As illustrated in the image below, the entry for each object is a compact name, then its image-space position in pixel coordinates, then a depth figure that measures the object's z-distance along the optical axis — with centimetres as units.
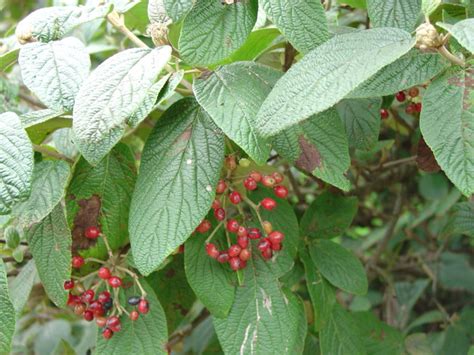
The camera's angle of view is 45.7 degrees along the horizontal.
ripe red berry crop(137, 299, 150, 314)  34
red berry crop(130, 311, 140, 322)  34
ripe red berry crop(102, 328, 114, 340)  34
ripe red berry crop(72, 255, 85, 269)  35
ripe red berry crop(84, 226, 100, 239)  34
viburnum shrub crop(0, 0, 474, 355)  27
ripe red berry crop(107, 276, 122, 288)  34
